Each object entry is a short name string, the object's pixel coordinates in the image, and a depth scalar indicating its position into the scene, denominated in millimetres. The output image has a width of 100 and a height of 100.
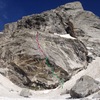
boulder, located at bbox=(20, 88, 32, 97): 13713
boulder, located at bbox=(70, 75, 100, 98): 11981
